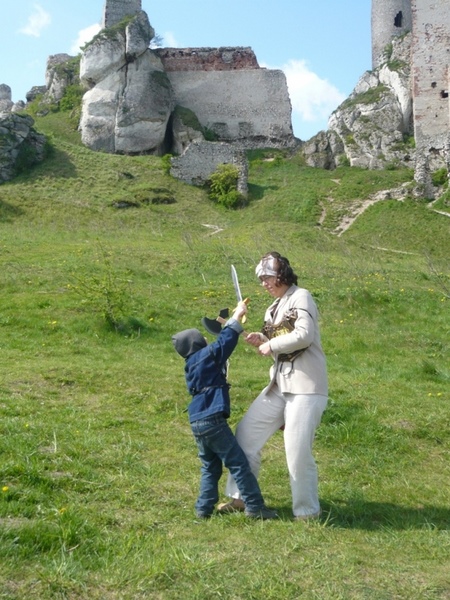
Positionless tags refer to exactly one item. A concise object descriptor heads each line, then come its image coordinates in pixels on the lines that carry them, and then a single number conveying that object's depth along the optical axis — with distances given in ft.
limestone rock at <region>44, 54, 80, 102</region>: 139.85
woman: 15.79
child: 15.81
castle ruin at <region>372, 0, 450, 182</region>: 118.01
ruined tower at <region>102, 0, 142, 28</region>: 136.36
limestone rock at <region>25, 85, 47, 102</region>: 152.25
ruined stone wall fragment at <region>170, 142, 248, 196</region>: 105.29
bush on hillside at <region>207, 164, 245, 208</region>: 97.76
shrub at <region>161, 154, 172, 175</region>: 105.45
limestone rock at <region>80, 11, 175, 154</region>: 121.29
